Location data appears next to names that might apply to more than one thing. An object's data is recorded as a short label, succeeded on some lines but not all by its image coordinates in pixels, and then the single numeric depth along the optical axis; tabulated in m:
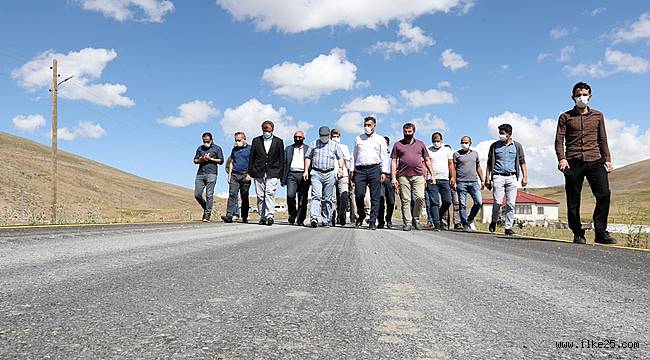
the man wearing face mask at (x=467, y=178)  12.31
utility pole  22.97
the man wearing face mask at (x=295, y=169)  12.09
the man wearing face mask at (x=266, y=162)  11.88
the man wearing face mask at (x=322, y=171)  11.59
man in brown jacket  7.12
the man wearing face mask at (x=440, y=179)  12.64
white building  86.94
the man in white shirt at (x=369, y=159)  11.26
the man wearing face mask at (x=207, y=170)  12.68
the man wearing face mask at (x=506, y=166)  10.79
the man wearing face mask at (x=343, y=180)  12.85
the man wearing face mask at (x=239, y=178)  12.73
